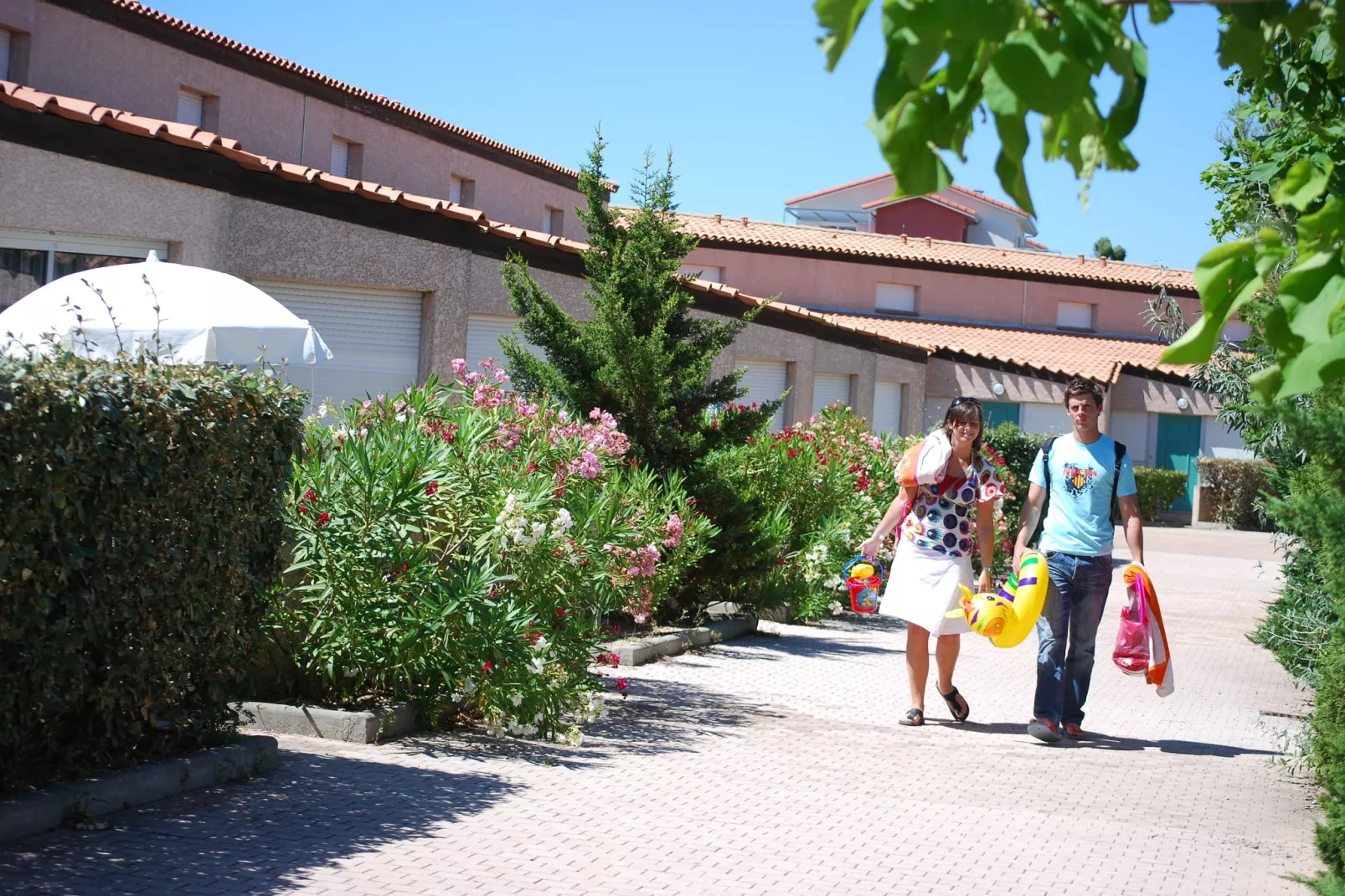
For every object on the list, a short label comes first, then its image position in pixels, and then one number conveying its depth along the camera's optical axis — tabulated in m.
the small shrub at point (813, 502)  13.13
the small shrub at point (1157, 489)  37.72
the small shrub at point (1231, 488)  37.38
